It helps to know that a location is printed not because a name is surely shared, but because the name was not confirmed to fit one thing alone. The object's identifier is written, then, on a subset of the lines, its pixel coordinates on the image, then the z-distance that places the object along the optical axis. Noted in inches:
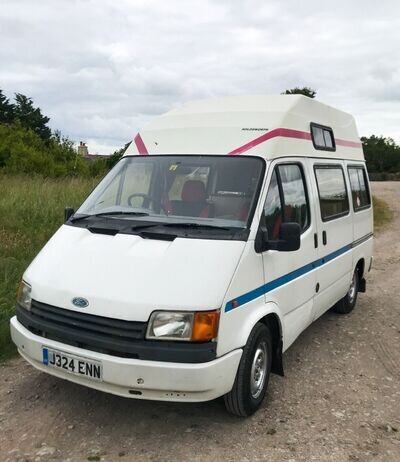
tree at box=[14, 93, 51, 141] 1946.4
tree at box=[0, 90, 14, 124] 1908.2
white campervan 126.0
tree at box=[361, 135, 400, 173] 2972.4
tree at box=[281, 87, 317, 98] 1135.0
